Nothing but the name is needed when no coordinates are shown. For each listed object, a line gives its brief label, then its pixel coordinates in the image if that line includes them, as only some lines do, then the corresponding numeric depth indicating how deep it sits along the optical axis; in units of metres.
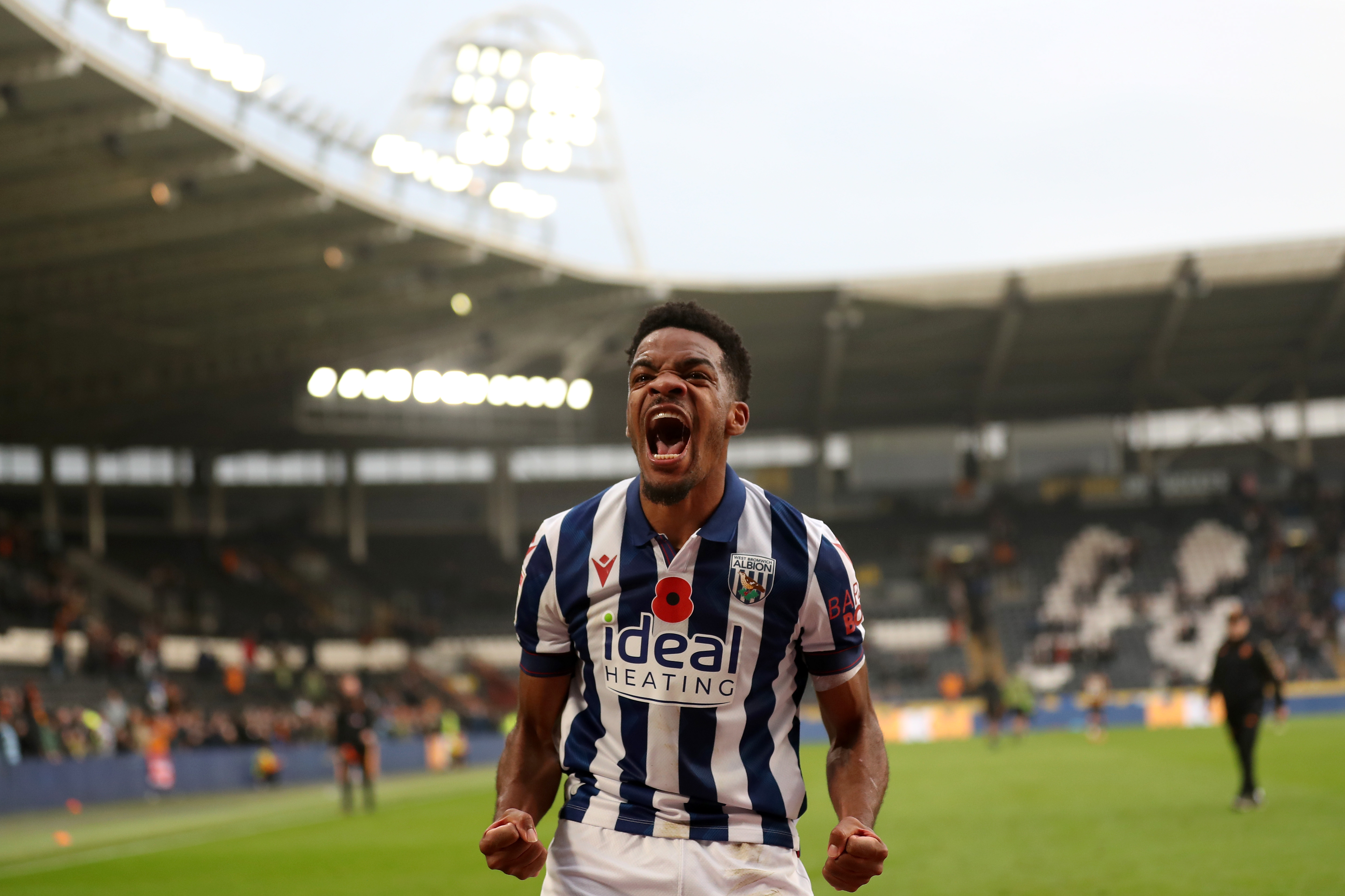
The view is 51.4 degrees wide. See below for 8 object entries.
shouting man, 3.29
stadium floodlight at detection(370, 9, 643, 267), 44.28
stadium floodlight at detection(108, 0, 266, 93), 26.27
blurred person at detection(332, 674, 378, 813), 20.70
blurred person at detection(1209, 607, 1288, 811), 13.47
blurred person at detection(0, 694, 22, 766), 20.91
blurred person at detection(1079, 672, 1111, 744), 31.53
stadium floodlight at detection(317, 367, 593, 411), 41.56
